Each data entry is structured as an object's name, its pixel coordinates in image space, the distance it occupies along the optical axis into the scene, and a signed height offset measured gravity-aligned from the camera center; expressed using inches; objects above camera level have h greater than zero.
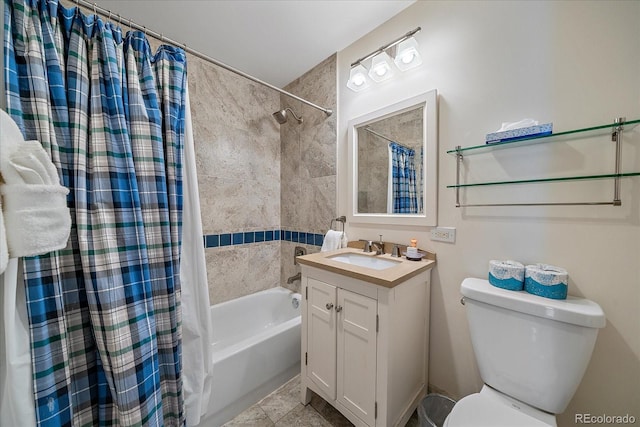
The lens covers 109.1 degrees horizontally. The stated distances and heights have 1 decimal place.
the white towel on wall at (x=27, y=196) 21.5 +1.0
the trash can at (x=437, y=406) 47.7 -44.5
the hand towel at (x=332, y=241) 65.6 -12.2
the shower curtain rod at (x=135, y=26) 31.7 +27.9
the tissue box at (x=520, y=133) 36.6 +10.4
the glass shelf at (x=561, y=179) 32.9 +2.3
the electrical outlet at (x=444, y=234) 49.1 -8.4
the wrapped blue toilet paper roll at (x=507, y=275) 37.8 -13.6
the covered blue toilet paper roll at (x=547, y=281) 34.3 -13.6
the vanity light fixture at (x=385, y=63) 51.9 +33.1
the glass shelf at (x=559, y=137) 33.3 +9.4
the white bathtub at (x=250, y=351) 50.1 -41.3
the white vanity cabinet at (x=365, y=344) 40.4 -29.0
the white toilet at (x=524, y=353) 30.9 -23.8
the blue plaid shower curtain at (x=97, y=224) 26.8 -2.8
